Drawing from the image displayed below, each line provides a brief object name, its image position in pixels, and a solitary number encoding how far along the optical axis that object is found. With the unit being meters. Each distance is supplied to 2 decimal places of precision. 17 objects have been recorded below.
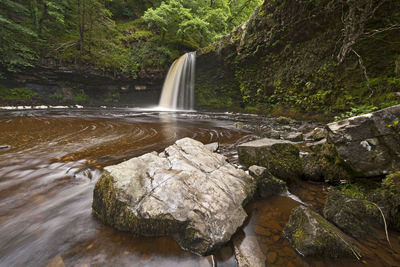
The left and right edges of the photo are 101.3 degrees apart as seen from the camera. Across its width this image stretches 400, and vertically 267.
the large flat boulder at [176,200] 1.63
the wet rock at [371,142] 2.08
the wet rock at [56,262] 1.38
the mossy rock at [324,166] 2.60
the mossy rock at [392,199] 1.73
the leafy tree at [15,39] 11.81
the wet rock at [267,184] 2.40
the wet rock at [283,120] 8.45
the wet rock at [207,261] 1.43
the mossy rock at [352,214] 1.70
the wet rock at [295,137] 5.18
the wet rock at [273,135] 5.56
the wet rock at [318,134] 5.04
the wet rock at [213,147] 4.20
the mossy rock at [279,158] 2.75
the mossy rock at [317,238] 1.45
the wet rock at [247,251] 1.45
